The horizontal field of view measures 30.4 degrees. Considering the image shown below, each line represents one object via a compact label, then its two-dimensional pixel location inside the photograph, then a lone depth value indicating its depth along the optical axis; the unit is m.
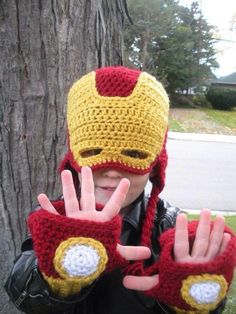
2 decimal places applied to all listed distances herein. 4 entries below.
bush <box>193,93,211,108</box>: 24.67
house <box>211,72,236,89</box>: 33.51
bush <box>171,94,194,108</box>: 23.92
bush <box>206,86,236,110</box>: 23.47
